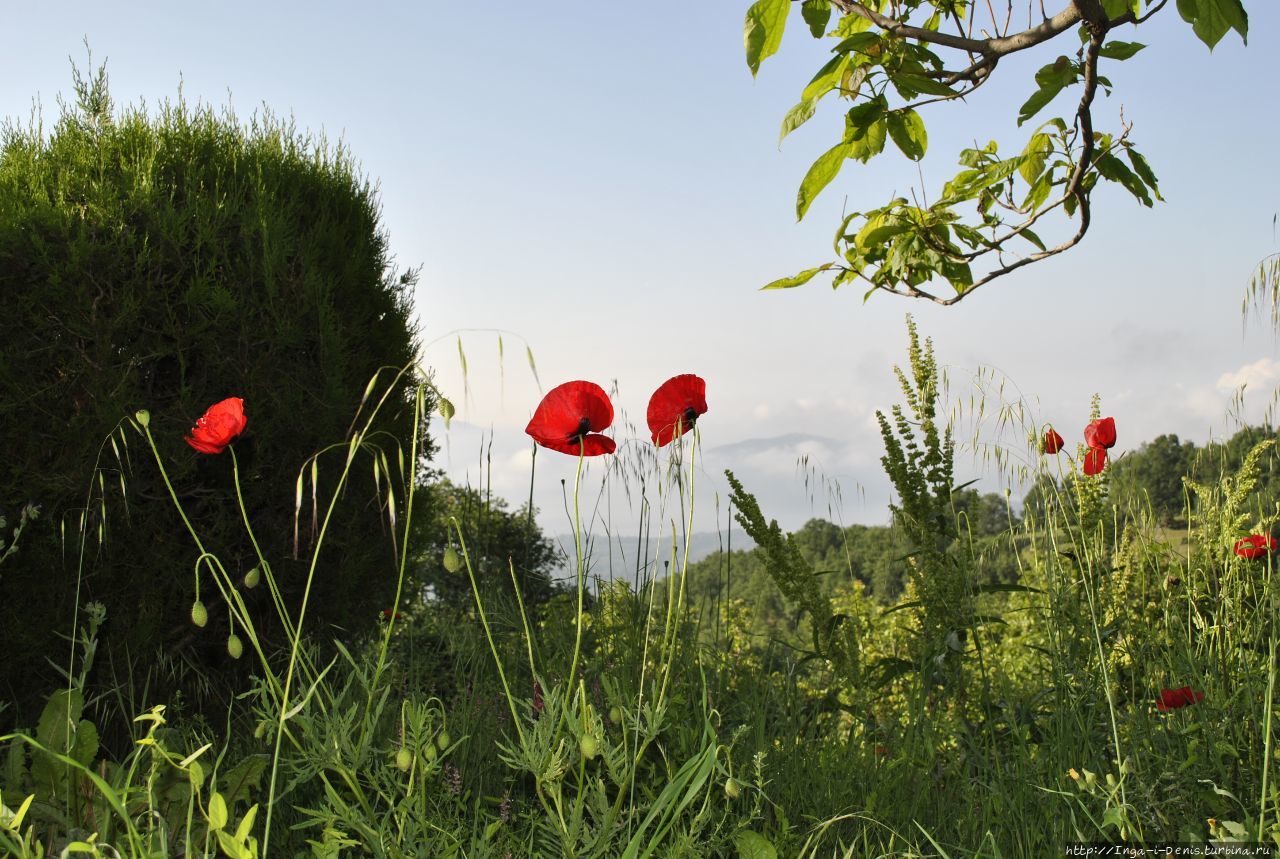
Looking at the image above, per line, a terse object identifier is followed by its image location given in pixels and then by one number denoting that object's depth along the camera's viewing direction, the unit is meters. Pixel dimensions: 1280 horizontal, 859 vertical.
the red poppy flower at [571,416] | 1.99
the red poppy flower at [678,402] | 2.09
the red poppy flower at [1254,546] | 3.11
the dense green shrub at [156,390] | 3.62
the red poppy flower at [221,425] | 2.46
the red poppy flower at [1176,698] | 2.50
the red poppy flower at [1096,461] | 3.18
